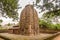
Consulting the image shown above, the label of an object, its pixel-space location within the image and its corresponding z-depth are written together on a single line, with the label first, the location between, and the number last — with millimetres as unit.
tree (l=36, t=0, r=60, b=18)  6161
